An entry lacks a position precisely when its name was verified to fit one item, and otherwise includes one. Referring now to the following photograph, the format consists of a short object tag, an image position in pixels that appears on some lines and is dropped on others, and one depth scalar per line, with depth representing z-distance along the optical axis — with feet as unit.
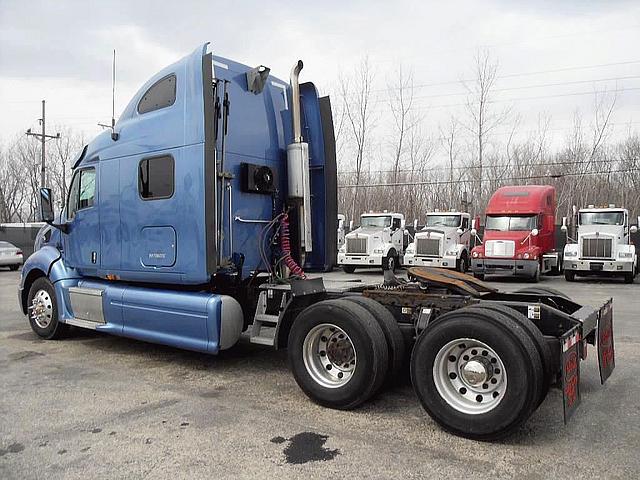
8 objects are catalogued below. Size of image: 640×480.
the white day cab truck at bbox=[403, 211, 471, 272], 70.38
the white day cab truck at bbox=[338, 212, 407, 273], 74.02
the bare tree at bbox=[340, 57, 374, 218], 122.83
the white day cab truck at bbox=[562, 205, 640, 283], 60.31
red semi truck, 61.46
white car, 81.87
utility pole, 129.28
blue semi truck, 14.10
